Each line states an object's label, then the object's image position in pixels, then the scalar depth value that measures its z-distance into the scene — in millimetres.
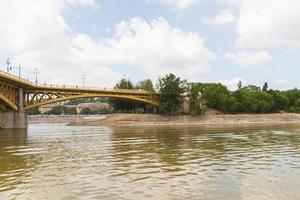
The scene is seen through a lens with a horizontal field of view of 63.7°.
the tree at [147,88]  77153
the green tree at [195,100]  74013
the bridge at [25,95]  51887
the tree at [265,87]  100579
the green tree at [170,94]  73543
